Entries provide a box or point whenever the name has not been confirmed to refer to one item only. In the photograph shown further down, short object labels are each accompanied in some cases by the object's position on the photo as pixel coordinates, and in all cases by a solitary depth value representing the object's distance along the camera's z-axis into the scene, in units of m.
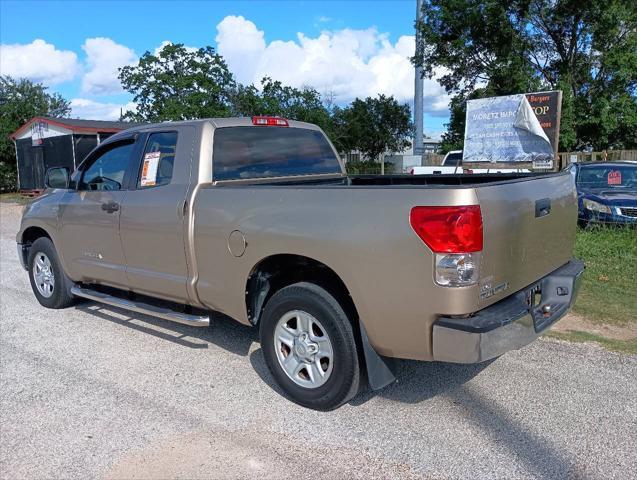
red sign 10.89
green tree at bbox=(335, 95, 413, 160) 38.59
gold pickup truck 3.21
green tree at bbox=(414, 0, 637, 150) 20.27
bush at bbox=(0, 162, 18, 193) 29.48
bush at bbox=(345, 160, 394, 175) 27.84
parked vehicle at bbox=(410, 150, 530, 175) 12.88
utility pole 28.06
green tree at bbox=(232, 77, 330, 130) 26.02
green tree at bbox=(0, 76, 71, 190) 28.94
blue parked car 9.84
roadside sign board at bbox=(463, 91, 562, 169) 10.99
